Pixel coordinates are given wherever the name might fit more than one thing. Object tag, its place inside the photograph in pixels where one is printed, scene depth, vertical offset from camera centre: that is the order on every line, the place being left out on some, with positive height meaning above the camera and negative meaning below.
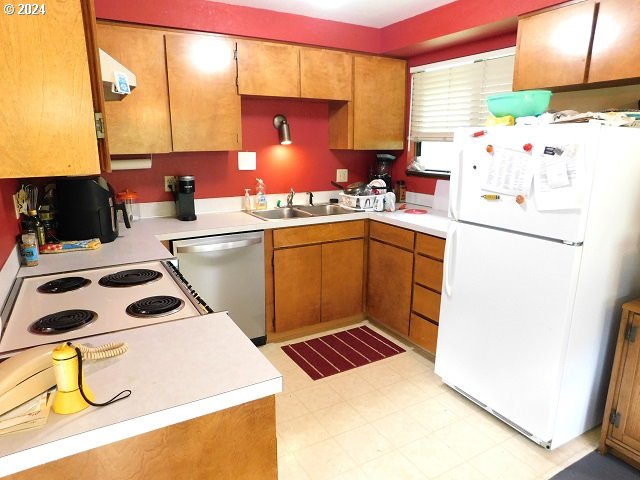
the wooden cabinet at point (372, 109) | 3.34 +0.34
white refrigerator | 1.75 -0.50
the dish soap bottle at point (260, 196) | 3.32 -0.35
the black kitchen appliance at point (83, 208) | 2.19 -0.31
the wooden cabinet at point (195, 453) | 0.85 -0.66
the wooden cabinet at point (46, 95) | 0.94 +0.12
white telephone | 0.82 -0.45
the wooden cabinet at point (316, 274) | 2.96 -0.88
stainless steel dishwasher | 2.63 -0.78
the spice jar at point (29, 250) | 1.89 -0.45
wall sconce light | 3.29 +0.18
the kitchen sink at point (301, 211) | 3.28 -0.47
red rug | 2.77 -1.38
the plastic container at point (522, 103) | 1.98 +0.24
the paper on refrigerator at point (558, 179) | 1.71 -0.10
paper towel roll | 2.68 -0.09
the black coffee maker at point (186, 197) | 2.85 -0.31
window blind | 2.94 +0.45
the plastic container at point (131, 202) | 2.70 -0.36
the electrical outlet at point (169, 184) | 3.03 -0.24
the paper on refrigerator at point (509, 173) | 1.89 -0.09
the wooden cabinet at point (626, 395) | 1.86 -1.06
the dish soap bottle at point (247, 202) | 3.30 -0.39
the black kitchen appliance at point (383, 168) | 3.72 -0.14
